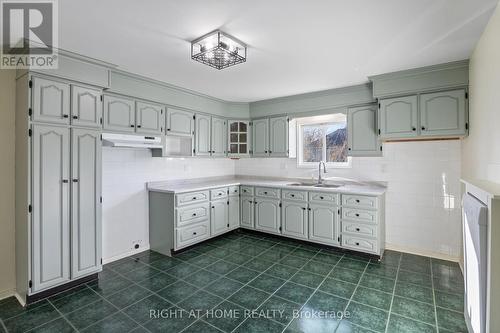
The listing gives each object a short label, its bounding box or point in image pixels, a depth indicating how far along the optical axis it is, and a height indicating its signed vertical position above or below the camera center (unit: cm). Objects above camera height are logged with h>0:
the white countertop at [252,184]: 344 -30
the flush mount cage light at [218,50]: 217 +105
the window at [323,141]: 418 +43
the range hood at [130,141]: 291 +31
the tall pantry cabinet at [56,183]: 234 -16
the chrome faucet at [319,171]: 413 -9
